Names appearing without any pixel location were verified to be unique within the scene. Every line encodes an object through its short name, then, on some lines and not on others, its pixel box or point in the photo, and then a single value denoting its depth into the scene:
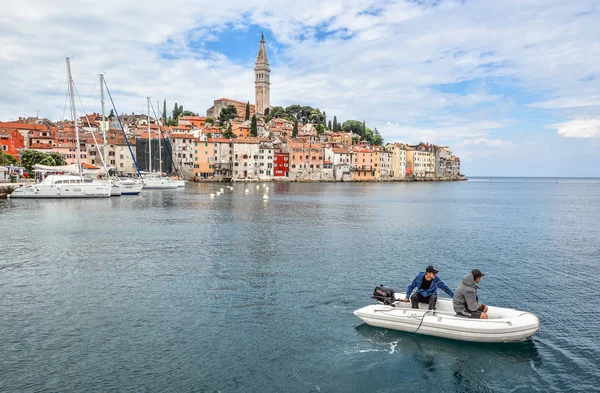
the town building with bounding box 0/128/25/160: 94.62
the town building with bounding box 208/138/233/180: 125.69
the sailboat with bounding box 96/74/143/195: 69.25
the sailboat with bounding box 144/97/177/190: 88.62
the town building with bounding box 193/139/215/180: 123.31
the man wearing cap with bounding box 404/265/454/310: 13.92
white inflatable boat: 12.83
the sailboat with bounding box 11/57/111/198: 59.59
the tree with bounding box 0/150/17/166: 75.50
